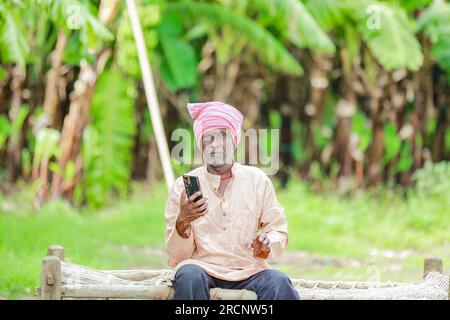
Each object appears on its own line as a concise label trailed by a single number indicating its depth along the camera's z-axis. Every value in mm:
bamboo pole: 13825
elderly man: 6858
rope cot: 6838
